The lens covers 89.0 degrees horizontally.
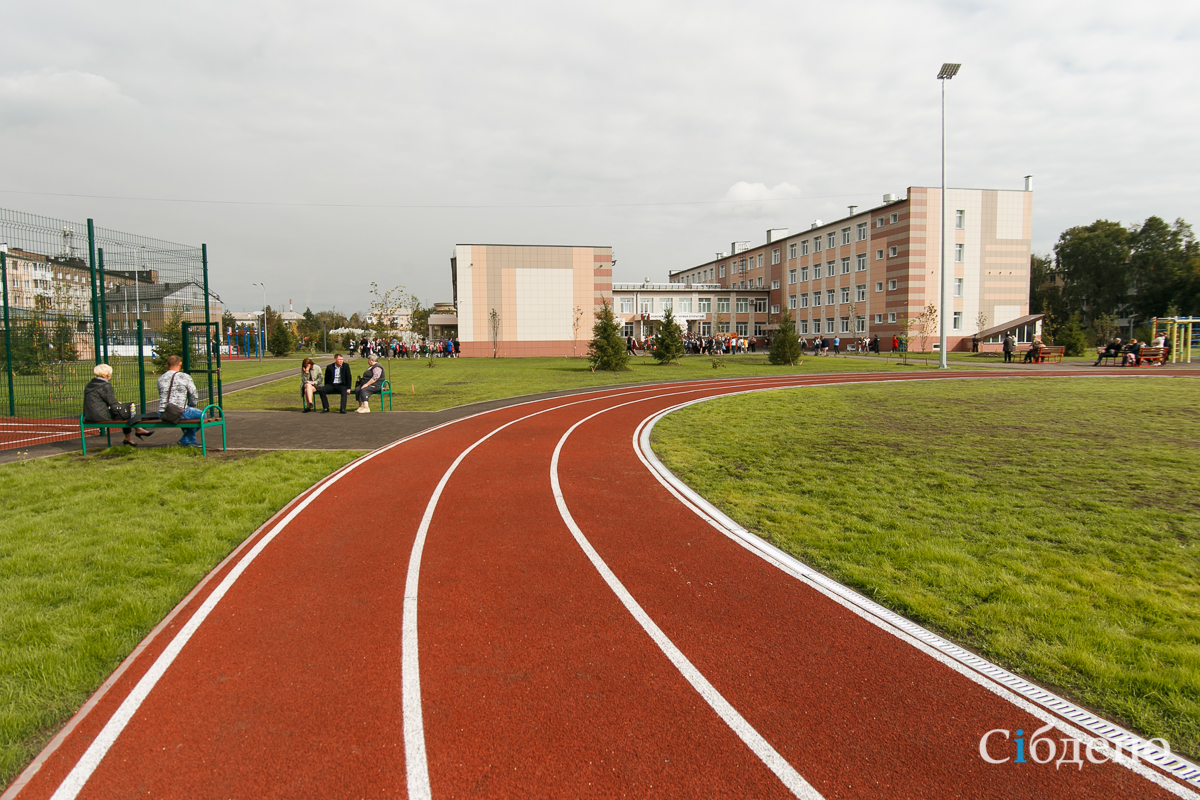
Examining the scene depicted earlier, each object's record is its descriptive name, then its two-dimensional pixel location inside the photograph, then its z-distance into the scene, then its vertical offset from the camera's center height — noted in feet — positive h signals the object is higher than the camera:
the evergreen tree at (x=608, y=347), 106.93 +1.19
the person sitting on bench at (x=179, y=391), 33.81 -1.84
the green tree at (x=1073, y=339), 140.56 +2.26
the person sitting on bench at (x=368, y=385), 52.95 -2.51
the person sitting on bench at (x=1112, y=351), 108.06 -0.44
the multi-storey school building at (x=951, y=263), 181.68 +26.74
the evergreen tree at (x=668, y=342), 120.16 +2.21
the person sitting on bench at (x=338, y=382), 53.06 -2.23
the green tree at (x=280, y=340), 185.68 +5.37
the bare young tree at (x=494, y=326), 189.06 +9.10
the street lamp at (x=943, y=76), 109.09 +49.78
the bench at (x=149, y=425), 32.48 -3.61
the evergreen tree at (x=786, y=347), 117.91 +0.93
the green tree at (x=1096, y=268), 252.83 +34.24
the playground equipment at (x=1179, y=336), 110.21 +2.29
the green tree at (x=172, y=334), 43.62 +1.84
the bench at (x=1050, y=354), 120.59 -1.00
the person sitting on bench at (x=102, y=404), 32.55 -2.39
